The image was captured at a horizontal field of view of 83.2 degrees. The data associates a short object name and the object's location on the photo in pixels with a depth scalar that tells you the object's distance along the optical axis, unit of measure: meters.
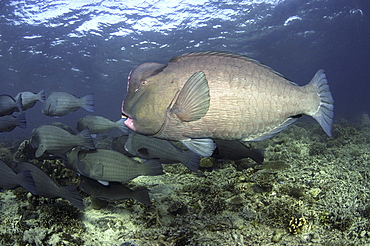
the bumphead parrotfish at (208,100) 1.60
